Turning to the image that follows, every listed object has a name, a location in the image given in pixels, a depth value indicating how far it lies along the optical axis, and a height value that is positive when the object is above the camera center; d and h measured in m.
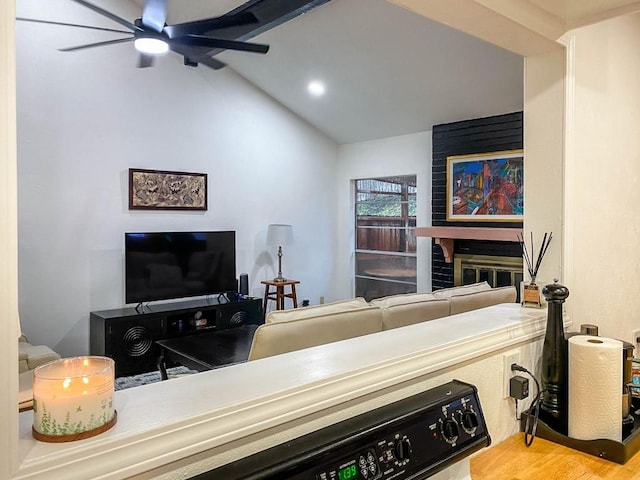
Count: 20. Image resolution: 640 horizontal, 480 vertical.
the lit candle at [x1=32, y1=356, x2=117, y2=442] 0.70 -0.24
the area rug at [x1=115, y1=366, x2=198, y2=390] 4.48 -1.32
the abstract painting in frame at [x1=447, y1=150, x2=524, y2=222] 4.90 +0.52
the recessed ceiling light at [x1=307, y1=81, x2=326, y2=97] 5.59 +1.72
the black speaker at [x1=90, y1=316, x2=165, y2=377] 4.55 -0.98
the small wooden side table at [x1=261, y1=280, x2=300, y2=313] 5.97 -0.69
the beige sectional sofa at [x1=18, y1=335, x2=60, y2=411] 3.30 -0.85
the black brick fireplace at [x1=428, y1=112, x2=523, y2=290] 4.93 +0.91
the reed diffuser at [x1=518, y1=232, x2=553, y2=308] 1.72 -0.17
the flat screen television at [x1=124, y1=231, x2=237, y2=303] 4.95 -0.29
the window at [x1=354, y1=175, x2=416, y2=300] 6.25 +0.01
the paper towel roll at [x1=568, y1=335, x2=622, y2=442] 1.37 -0.44
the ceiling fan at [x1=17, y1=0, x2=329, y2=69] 3.22 +1.47
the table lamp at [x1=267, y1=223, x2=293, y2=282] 5.99 +0.01
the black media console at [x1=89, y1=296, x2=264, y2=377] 4.57 -0.89
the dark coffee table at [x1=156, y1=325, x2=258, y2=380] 3.29 -0.81
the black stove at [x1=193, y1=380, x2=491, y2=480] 0.85 -0.40
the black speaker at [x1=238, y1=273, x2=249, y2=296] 5.77 -0.57
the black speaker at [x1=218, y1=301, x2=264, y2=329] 5.32 -0.86
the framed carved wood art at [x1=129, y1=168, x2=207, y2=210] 5.12 +0.52
